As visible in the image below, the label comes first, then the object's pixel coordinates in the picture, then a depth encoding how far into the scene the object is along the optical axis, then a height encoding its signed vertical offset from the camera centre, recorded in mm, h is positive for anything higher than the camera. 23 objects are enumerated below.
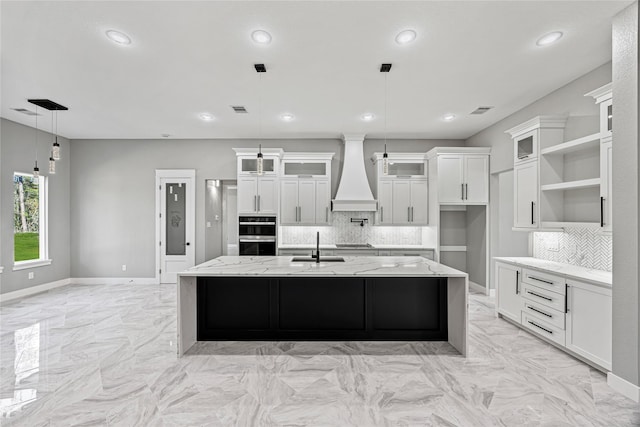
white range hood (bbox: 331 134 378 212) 6133 +571
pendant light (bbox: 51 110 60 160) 3863 +755
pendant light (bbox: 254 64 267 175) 3398 +1572
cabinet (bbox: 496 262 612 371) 2869 -1033
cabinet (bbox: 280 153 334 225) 6172 +318
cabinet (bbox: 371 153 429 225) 6199 +318
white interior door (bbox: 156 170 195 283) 6637 -136
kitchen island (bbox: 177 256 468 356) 3588 -1078
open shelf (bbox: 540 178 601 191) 3138 +300
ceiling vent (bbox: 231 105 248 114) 4664 +1579
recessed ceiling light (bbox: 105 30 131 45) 2785 +1591
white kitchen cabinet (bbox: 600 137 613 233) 2814 +237
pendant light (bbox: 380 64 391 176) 3385 +1569
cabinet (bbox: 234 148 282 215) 6098 +490
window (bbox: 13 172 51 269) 5621 -130
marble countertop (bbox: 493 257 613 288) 2933 -616
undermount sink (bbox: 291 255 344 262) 3943 -578
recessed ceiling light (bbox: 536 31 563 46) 2828 +1593
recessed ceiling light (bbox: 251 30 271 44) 2785 +1588
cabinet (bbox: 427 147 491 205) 5801 +661
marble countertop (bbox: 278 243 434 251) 5937 -638
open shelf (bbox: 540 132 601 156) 3140 +720
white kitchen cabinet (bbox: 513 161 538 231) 3939 +219
